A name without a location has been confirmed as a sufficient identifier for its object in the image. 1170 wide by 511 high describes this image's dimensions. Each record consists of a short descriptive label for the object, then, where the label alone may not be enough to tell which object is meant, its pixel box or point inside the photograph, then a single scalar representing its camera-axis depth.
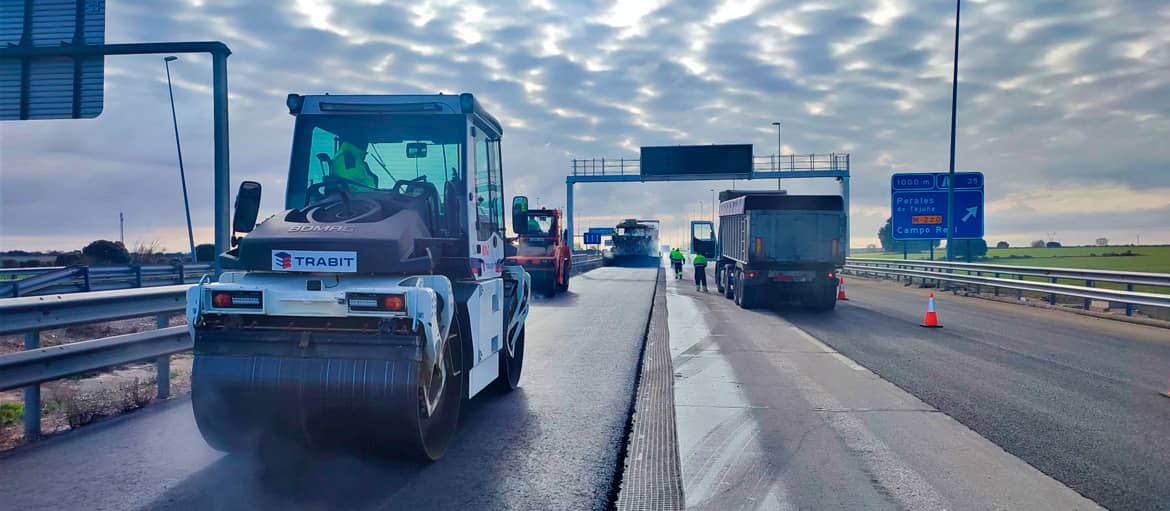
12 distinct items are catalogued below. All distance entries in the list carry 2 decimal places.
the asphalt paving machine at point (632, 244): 59.41
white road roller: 5.18
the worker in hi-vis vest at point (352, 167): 6.58
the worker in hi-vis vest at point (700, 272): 28.19
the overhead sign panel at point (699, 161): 43.25
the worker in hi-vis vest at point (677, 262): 36.78
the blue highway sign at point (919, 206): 29.17
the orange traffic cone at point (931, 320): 15.47
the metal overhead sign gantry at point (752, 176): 41.06
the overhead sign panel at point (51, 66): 9.98
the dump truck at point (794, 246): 19.59
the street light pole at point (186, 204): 23.43
